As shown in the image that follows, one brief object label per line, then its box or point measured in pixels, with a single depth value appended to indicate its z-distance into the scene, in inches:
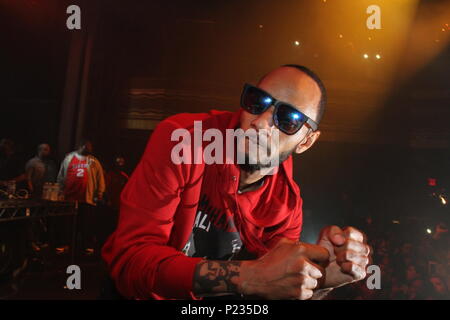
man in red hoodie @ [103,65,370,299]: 40.9
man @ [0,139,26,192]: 191.0
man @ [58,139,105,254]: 204.8
